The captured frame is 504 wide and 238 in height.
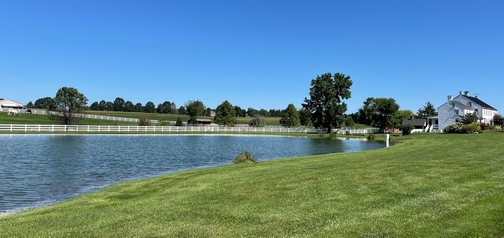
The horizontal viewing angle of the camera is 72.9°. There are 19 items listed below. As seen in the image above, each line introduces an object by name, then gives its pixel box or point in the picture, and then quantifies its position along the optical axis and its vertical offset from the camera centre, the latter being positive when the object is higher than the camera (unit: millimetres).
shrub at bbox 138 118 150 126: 70200 -371
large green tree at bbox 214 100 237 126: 86188 +1920
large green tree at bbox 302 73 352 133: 68938 +5046
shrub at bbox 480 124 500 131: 52619 +12
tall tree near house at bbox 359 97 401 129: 81375 +3250
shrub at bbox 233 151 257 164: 18359 -1961
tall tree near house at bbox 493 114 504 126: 62559 +1330
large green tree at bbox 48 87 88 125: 61125 +2683
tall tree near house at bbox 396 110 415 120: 121525 +4571
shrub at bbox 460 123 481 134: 45781 -186
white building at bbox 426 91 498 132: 62969 +3062
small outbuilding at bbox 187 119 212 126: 100425 +90
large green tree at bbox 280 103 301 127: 89938 +1804
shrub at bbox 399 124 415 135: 59875 -583
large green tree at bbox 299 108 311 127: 97088 +1749
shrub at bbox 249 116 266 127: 92550 +444
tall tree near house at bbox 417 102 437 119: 115250 +5111
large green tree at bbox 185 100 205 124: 93656 +3602
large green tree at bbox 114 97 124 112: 170075 +8863
